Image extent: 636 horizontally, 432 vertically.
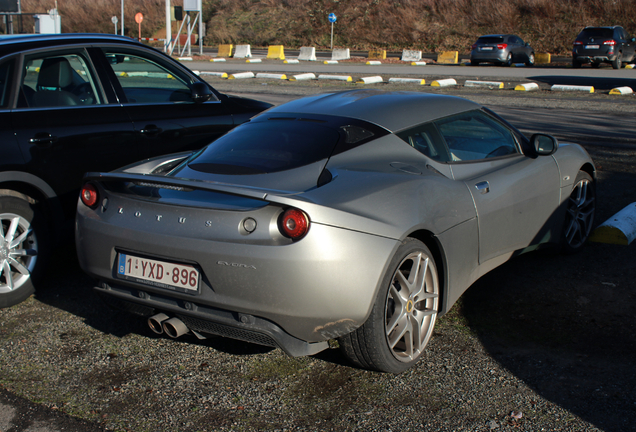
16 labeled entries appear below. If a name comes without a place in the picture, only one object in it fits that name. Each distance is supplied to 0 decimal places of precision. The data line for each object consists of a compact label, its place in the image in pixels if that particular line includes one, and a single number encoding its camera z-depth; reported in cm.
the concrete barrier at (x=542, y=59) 3264
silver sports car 288
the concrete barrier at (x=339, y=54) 3550
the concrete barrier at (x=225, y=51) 3947
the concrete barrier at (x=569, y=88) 1778
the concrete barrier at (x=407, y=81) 2005
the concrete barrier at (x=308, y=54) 3541
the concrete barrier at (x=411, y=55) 3450
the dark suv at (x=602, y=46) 2589
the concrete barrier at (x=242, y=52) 3772
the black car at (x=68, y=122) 424
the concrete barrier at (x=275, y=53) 3659
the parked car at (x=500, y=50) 2894
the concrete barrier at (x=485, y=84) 1867
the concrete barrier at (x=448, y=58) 3400
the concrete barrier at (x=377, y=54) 3759
